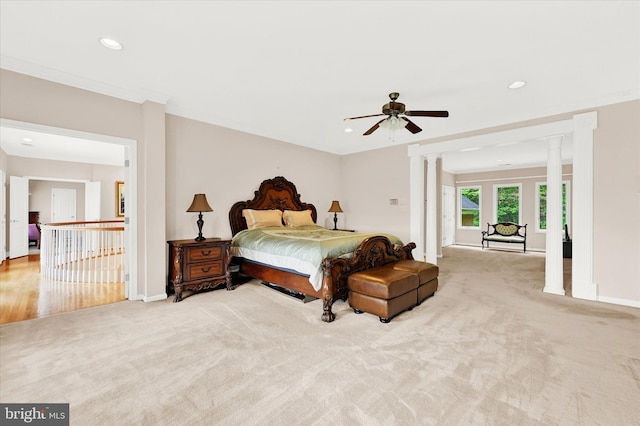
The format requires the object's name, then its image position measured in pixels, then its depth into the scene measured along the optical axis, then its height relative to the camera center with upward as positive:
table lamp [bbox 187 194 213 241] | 3.98 +0.10
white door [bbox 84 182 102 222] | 8.26 +0.40
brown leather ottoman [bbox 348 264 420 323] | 2.90 -0.84
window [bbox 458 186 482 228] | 9.92 +0.28
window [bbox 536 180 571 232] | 8.62 +0.24
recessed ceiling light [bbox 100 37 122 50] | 2.46 +1.51
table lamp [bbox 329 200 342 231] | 6.27 +0.12
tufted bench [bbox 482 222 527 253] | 8.52 -0.62
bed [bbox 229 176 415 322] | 3.23 -0.46
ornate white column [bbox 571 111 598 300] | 3.72 +0.12
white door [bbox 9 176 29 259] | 6.53 -0.09
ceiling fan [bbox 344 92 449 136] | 3.28 +1.13
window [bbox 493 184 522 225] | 9.08 +0.35
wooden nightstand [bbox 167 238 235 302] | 3.69 -0.70
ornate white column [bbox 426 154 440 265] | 5.52 +0.06
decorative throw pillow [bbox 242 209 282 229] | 4.84 -0.08
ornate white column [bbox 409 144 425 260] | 5.47 +0.28
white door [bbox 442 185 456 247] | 9.52 -0.05
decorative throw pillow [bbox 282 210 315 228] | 5.38 -0.09
